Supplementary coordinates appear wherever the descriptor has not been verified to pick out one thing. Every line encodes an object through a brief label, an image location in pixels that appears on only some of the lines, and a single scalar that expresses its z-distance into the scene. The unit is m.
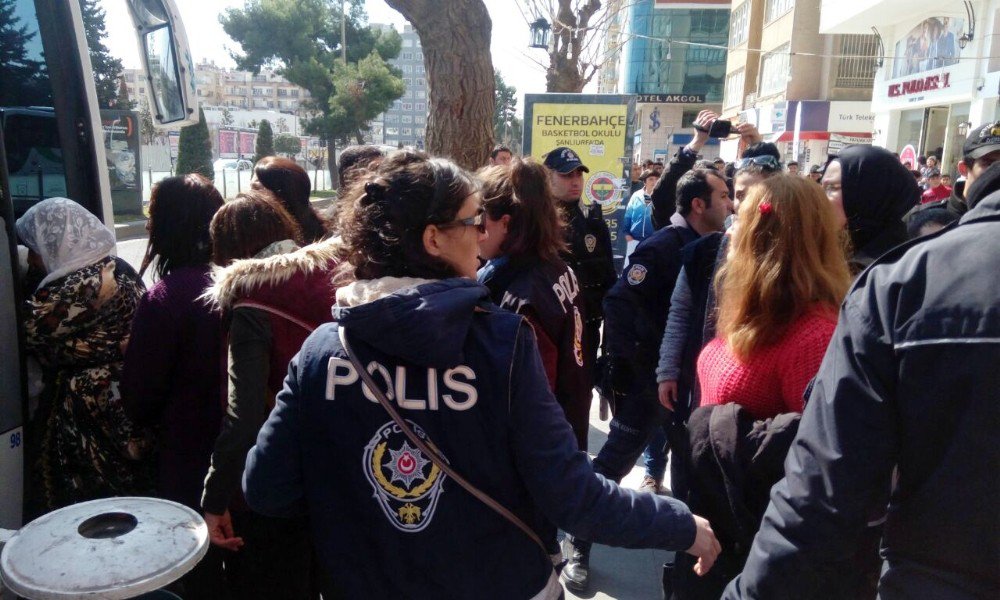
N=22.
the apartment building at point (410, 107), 117.38
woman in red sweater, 1.90
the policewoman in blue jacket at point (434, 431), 1.40
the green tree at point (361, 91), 33.16
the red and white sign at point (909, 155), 14.73
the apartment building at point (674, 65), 49.66
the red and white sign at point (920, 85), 16.69
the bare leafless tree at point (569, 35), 13.54
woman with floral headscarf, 2.58
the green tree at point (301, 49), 34.62
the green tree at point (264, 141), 32.25
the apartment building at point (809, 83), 26.58
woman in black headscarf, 2.51
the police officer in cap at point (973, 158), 3.87
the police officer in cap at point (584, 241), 4.10
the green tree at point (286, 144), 38.81
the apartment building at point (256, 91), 130.38
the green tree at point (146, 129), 30.45
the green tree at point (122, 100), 28.36
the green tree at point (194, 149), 21.86
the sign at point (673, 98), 50.81
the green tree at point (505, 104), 60.78
